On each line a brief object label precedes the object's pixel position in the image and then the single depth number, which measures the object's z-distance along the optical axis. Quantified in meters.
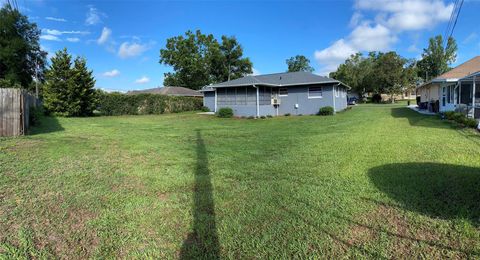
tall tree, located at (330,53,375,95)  52.59
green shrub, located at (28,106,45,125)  11.24
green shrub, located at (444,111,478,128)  11.03
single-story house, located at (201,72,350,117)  22.34
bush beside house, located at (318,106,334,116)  21.95
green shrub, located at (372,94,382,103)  51.84
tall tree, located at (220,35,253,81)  50.38
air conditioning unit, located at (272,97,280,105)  23.84
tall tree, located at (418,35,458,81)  53.66
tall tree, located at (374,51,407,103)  46.72
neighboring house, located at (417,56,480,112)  16.38
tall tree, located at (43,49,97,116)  21.06
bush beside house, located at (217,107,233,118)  22.70
